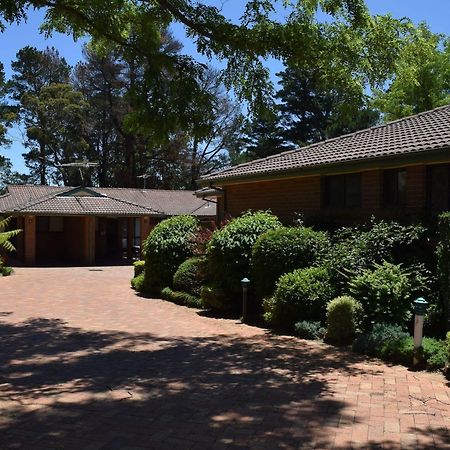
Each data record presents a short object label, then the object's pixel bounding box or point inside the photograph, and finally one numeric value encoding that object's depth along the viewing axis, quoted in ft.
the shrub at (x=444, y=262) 29.48
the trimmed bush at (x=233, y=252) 43.04
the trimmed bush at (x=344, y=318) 31.48
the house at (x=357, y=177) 38.93
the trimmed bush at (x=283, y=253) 38.83
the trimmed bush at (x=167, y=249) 54.24
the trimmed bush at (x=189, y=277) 49.51
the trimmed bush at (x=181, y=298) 47.96
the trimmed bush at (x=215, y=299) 43.65
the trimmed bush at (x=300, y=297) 35.01
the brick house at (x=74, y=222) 97.45
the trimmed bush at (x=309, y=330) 33.53
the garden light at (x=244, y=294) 39.91
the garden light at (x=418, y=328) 26.40
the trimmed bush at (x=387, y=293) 31.53
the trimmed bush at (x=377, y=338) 28.94
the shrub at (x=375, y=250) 35.68
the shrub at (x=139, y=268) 65.92
